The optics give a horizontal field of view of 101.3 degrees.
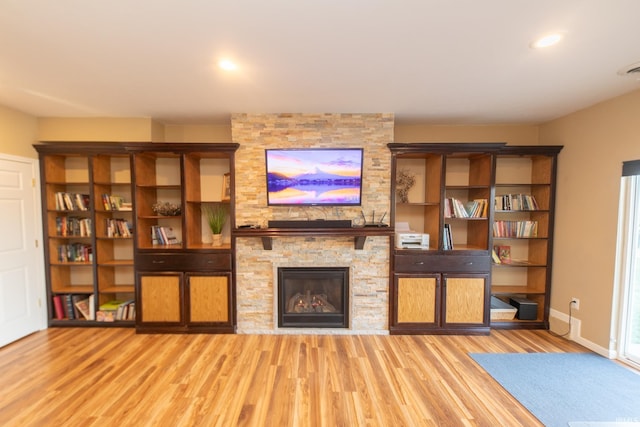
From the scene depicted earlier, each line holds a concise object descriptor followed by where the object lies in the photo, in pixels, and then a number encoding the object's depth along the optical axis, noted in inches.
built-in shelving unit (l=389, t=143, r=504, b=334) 123.1
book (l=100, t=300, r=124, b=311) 129.5
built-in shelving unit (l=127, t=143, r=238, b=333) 122.9
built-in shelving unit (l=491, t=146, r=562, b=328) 129.0
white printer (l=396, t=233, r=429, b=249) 124.7
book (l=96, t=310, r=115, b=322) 129.0
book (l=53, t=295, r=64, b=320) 129.8
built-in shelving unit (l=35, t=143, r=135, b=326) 127.5
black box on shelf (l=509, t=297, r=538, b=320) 130.2
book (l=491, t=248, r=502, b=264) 133.6
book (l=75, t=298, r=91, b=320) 129.7
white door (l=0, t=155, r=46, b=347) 113.7
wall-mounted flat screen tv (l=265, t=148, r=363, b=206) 119.0
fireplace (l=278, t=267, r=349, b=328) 124.1
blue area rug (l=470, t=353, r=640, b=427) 76.3
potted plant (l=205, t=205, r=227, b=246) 130.7
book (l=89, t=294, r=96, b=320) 129.6
